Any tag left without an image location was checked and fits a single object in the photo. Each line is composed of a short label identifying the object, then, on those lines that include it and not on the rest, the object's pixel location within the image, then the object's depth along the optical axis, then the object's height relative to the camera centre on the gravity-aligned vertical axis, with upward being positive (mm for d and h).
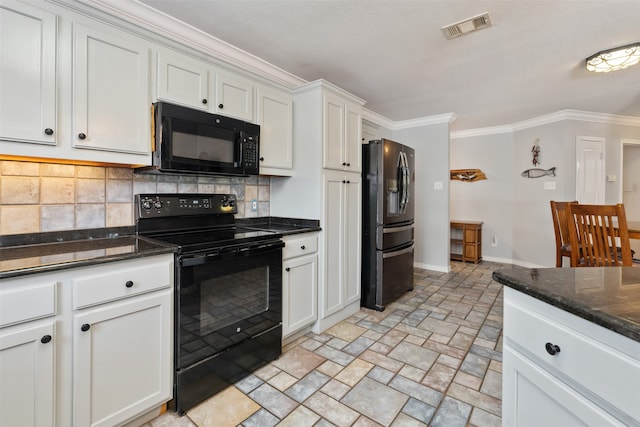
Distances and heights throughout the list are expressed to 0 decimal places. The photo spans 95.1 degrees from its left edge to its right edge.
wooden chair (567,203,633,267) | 2146 -176
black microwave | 1774 +462
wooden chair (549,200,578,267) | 2965 -168
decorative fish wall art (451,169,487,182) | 5238 +686
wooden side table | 4977 -510
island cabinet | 675 -428
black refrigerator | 2957 -59
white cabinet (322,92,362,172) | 2541 +712
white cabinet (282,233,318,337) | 2242 -573
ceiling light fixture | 2344 +1289
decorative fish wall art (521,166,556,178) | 4434 +628
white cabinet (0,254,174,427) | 1117 -588
